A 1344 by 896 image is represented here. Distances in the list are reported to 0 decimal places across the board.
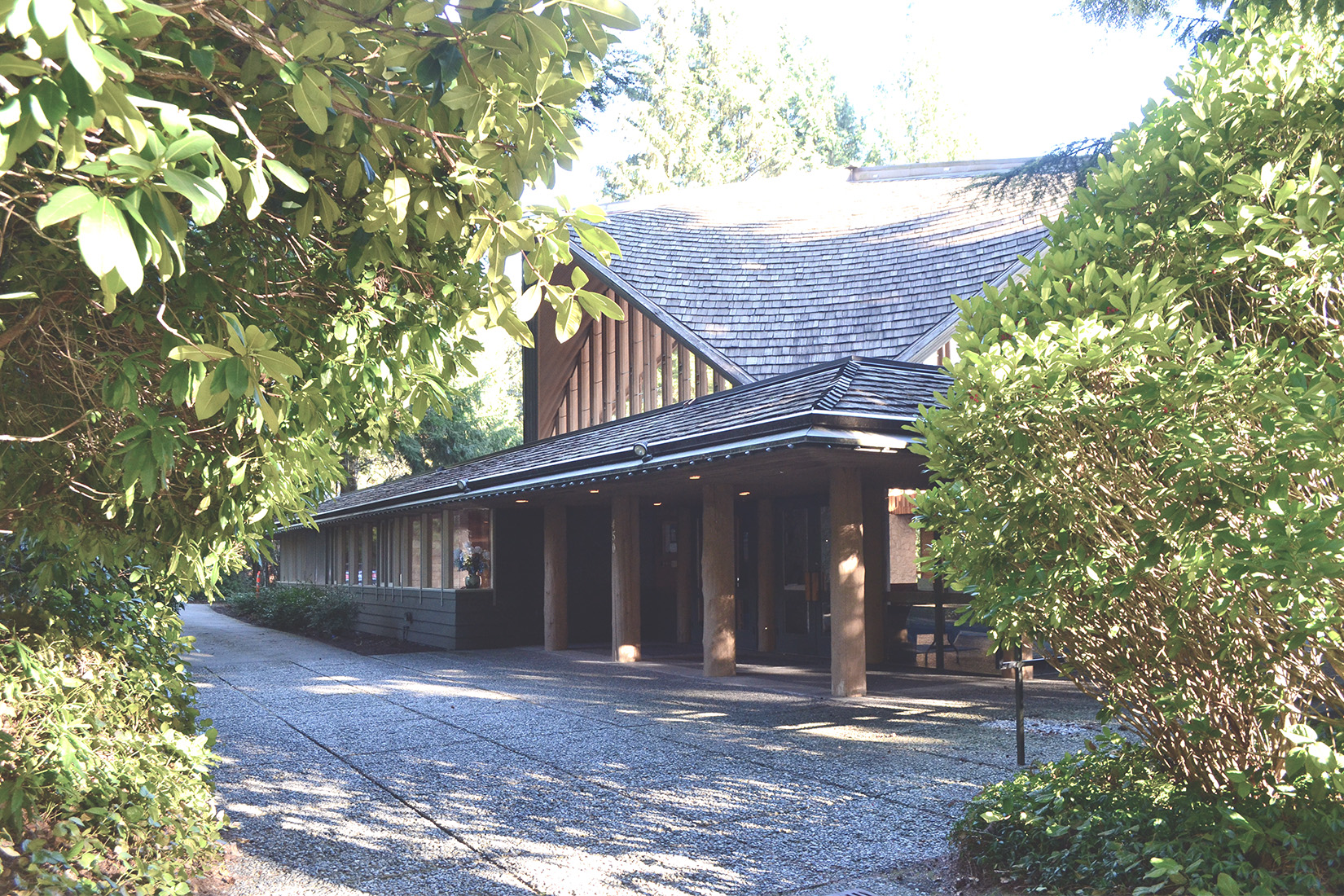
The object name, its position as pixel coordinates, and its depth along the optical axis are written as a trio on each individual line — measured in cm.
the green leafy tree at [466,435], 3697
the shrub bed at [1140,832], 371
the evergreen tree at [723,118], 4469
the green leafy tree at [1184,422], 354
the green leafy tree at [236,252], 185
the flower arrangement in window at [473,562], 1975
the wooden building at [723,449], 1175
